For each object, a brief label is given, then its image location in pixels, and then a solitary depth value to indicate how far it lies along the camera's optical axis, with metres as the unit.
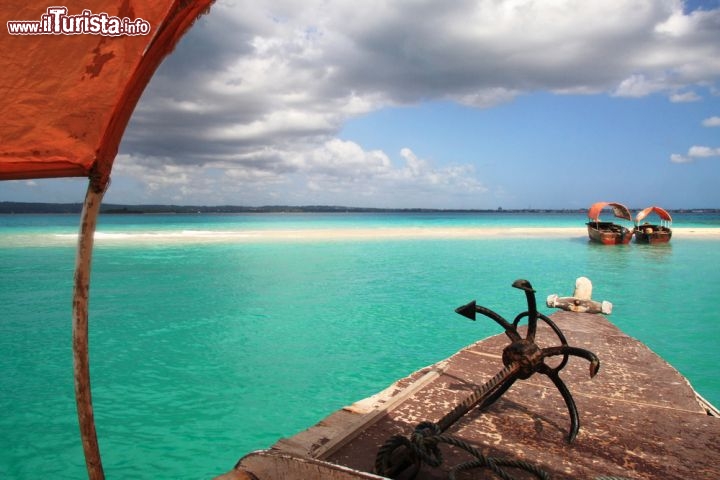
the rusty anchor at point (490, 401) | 2.12
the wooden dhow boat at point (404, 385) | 1.14
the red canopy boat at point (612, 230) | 33.91
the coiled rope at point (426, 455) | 2.07
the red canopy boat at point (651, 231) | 34.50
